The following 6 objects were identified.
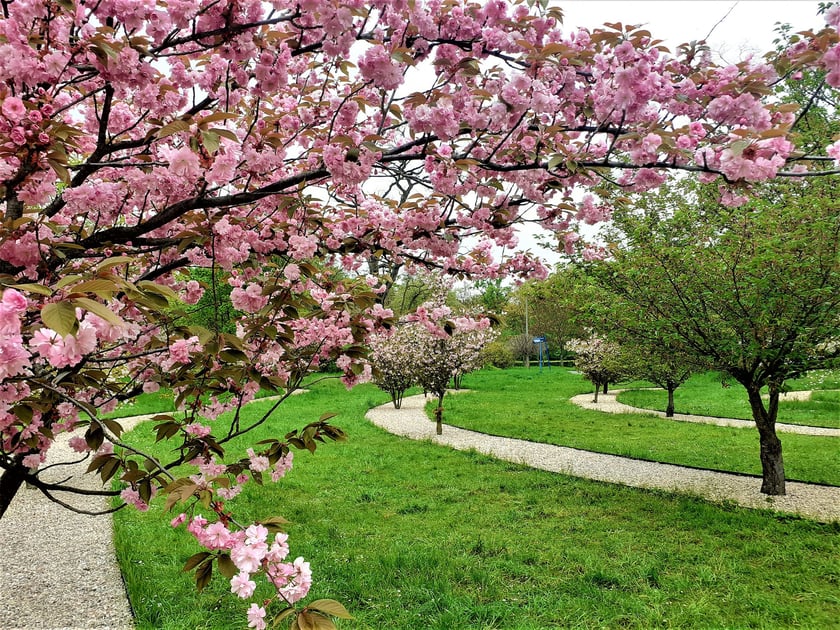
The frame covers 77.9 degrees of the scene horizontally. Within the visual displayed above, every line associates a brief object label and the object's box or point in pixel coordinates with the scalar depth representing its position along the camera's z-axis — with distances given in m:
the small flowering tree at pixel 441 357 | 10.98
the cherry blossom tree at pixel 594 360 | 15.38
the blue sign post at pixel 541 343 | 32.33
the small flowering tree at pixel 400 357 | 13.04
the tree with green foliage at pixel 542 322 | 29.97
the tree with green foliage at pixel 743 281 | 5.11
